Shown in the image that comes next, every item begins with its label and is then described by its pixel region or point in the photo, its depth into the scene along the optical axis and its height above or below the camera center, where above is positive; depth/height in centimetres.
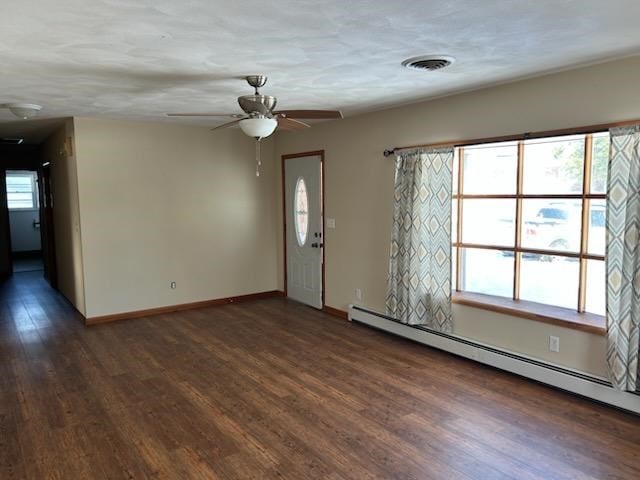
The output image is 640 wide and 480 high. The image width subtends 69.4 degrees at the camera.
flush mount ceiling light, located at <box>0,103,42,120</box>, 424 +92
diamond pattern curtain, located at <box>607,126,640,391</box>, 303 -39
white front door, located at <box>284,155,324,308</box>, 601 -33
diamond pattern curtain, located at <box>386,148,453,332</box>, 428 -35
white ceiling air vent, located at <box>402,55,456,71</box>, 296 +92
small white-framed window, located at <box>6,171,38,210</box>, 1048 +37
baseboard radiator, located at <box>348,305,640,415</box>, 322 -133
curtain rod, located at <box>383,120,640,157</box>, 315 +51
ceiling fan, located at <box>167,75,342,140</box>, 312 +63
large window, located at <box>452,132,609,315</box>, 352 -16
